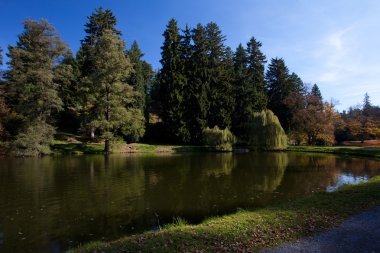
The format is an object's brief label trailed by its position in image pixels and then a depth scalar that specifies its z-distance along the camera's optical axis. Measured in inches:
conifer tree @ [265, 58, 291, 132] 2283.5
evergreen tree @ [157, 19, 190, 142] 1875.0
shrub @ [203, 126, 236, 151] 1689.2
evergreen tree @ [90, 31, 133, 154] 1476.4
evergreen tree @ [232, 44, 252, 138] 2042.3
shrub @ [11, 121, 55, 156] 1294.3
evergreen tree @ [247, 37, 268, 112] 2113.7
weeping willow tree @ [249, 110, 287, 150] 1610.5
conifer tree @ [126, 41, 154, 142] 1894.7
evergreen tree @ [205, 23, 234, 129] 1974.7
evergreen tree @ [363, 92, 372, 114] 4858.5
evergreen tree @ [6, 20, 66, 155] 1327.5
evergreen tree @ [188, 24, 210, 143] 1913.1
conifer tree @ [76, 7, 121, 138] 1930.4
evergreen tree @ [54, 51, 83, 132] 1865.9
